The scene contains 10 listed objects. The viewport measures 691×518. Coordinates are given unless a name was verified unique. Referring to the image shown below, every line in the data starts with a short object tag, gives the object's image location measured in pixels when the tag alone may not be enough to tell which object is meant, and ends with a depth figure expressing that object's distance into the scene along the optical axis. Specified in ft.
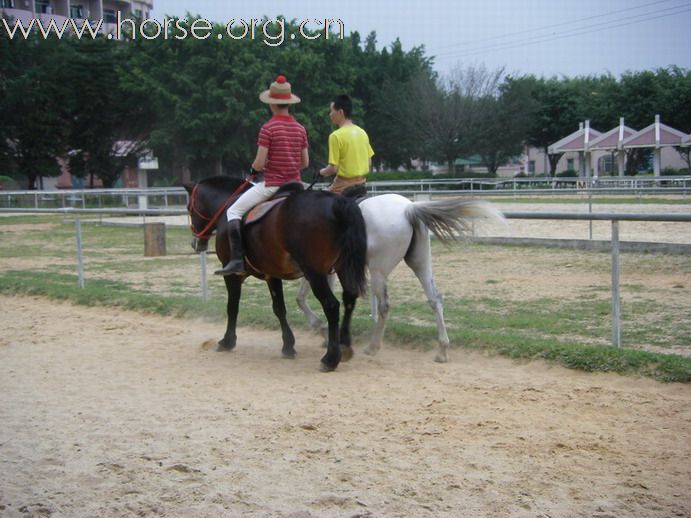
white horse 22.76
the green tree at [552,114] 195.52
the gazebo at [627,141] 130.41
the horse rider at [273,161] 23.57
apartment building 175.73
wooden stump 54.24
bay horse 22.00
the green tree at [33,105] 137.59
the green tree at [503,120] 179.52
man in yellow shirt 24.14
